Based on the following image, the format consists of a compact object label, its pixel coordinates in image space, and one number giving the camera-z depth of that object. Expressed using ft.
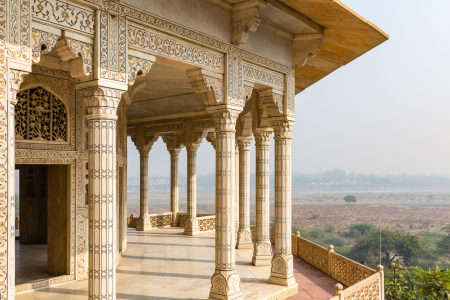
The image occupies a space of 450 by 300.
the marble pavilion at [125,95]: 13.78
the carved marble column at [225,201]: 21.75
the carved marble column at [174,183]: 57.11
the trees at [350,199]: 210.59
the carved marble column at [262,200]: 32.99
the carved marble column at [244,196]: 40.09
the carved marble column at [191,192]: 49.19
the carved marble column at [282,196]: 26.86
